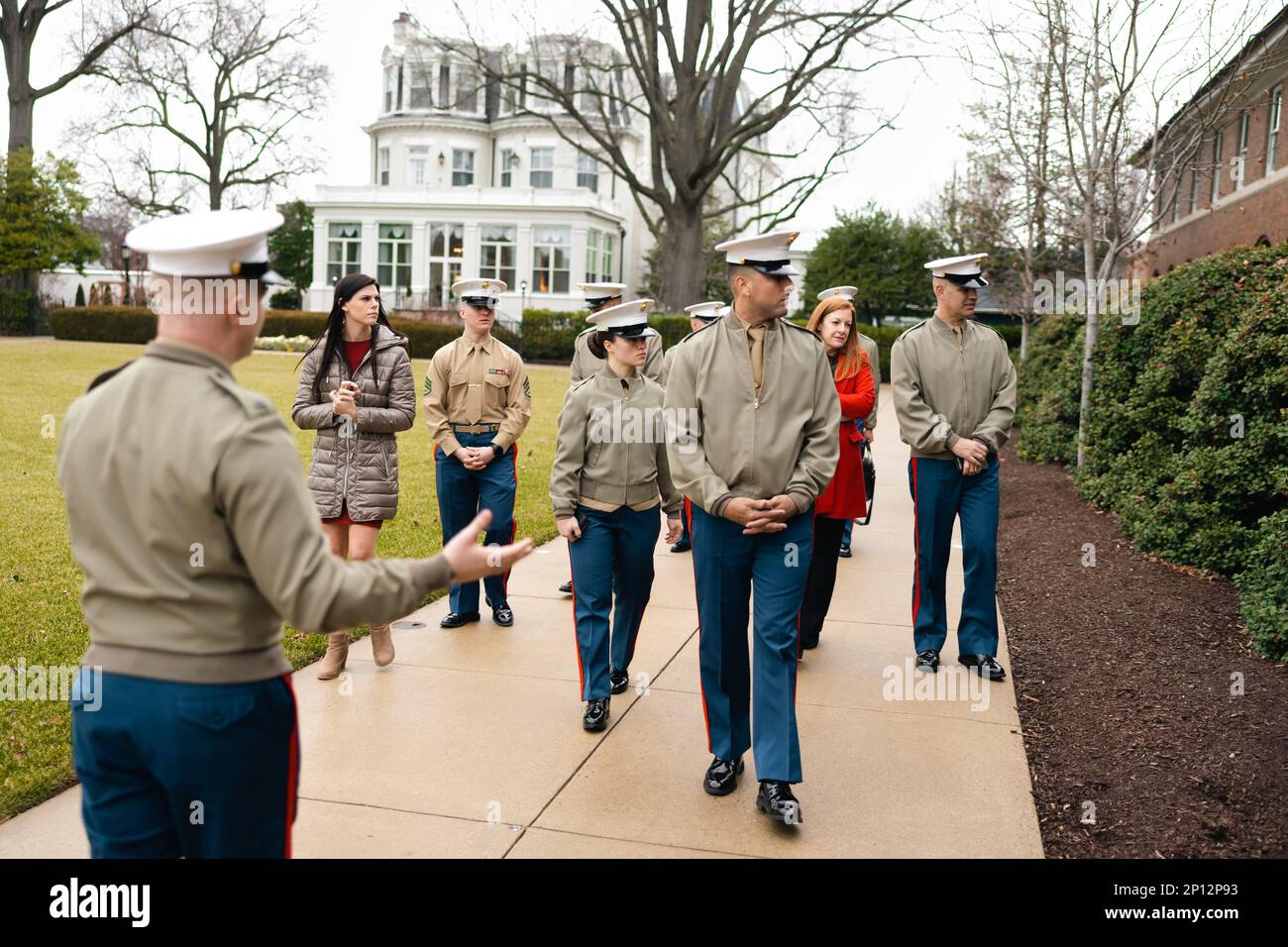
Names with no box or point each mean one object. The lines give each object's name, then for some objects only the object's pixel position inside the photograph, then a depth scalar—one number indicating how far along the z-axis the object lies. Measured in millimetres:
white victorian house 49500
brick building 10891
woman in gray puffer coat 5742
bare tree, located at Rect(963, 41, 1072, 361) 12633
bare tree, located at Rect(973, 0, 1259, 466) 10797
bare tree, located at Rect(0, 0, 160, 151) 37375
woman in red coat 6289
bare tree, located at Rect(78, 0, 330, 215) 41875
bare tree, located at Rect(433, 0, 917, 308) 28641
